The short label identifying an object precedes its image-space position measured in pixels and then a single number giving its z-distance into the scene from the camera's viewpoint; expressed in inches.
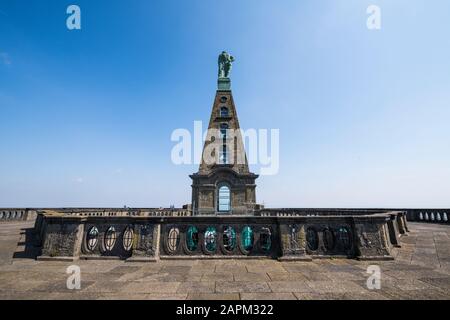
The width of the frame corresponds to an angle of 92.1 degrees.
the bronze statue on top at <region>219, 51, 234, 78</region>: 999.3
